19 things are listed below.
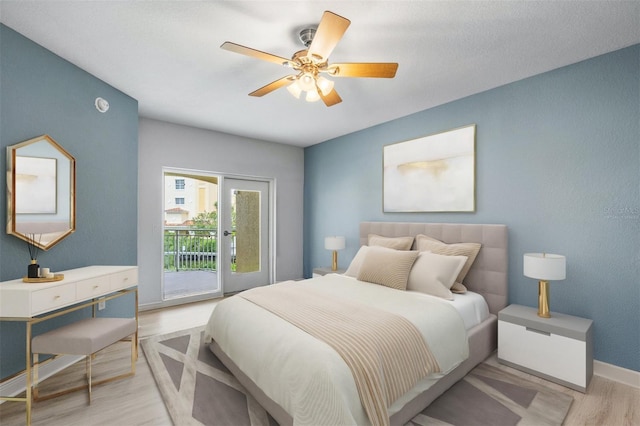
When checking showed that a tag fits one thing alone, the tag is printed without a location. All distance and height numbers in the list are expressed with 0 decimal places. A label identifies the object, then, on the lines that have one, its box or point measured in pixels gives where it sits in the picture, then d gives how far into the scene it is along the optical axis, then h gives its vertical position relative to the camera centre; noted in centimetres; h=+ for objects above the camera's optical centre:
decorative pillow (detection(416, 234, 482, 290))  299 -37
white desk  184 -53
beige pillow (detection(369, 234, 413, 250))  349 -34
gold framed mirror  215 +20
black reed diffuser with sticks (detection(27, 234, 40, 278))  225 -24
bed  150 -85
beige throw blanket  157 -77
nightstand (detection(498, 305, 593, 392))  217 -104
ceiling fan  174 +102
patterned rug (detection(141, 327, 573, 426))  186 -130
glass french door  477 -33
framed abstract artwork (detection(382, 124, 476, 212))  325 +50
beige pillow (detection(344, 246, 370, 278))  349 -59
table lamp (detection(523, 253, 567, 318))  233 -46
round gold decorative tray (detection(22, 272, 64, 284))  203 -44
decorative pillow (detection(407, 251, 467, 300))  273 -57
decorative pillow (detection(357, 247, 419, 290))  291 -54
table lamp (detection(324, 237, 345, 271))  447 -44
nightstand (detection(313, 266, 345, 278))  432 -84
